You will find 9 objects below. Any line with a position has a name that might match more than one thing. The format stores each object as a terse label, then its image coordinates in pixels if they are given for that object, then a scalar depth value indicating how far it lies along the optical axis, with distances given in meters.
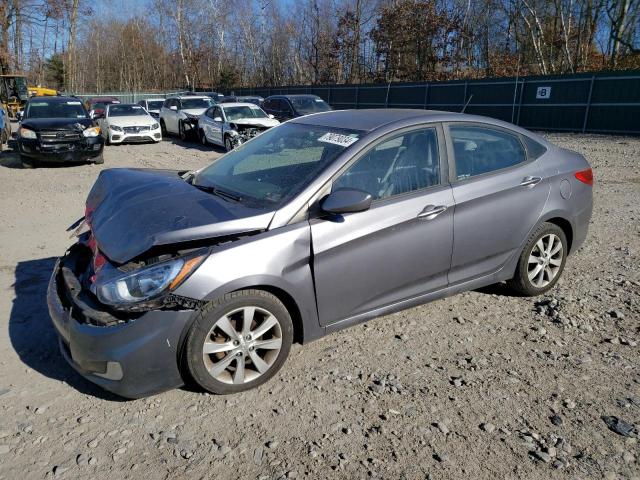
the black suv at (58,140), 11.55
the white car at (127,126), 16.84
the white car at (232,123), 14.79
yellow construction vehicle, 31.25
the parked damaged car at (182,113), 18.47
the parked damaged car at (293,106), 17.22
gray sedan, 2.87
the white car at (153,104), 25.51
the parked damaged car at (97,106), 21.65
